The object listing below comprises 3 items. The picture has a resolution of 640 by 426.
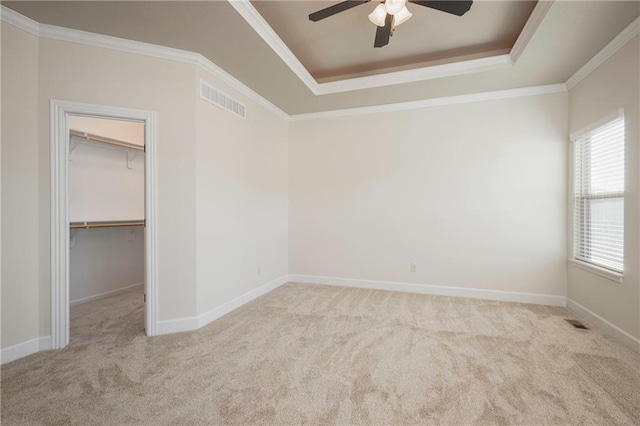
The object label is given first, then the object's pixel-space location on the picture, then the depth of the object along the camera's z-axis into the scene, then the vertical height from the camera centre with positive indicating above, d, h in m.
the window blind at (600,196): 2.75 +0.16
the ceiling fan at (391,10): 2.09 +1.57
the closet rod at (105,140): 3.27 +0.90
